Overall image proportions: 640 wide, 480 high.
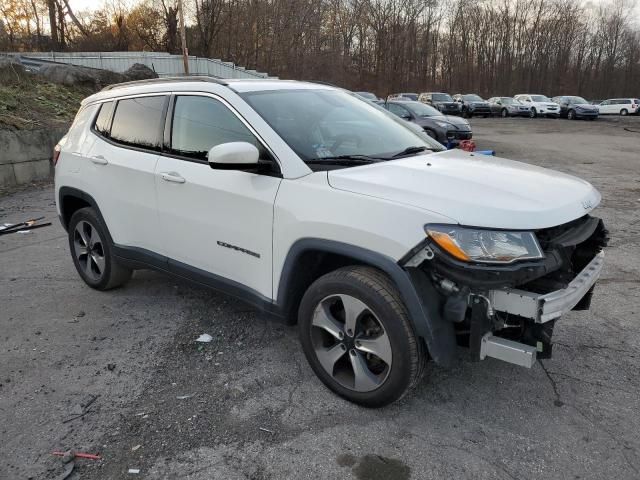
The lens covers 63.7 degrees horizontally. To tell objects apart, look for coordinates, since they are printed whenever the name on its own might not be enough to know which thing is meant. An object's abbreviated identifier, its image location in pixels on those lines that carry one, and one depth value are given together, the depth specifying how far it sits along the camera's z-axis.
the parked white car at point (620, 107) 39.34
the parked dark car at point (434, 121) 15.91
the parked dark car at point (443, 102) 36.38
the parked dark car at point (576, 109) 35.75
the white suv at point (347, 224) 2.50
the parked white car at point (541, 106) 37.56
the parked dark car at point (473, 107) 38.91
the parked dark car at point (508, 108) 39.00
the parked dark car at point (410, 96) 38.24
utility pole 25.30
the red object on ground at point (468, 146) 6.67
